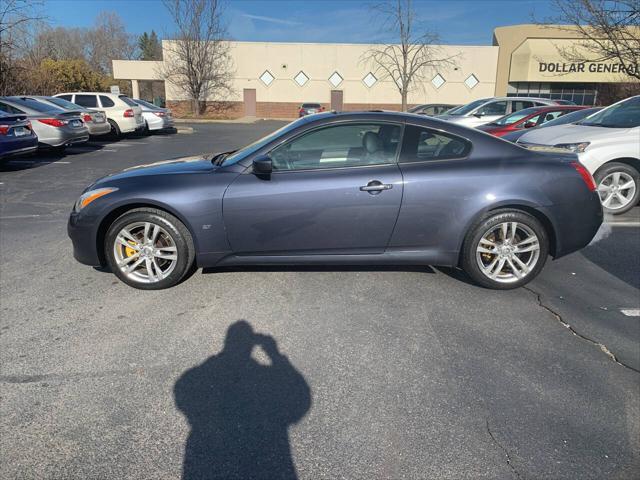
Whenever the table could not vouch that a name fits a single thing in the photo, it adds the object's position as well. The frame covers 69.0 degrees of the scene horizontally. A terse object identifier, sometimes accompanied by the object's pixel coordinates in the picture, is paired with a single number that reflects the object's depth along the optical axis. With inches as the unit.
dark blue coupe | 151.8
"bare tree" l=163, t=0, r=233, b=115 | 1583.4
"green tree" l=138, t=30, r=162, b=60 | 3393.2
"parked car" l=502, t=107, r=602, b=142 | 339.9
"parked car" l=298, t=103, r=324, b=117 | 1274.6
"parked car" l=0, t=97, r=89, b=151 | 486.3
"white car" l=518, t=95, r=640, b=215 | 253.3
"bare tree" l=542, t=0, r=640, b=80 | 537.3
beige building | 1604.3
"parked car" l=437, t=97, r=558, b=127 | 549.3
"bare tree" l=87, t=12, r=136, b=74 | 2792.8
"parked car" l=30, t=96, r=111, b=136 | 551.9
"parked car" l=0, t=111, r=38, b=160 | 394.3
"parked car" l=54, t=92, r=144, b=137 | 702.5
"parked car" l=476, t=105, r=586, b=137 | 426.3
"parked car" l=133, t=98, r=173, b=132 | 798.5
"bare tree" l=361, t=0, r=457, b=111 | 1565.0
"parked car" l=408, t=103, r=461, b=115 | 847.7
